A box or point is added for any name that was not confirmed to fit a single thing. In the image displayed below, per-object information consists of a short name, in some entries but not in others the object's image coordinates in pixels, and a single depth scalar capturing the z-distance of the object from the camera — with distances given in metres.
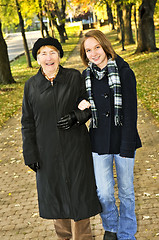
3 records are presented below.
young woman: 3.49
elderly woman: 3.54
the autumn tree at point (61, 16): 43.44
